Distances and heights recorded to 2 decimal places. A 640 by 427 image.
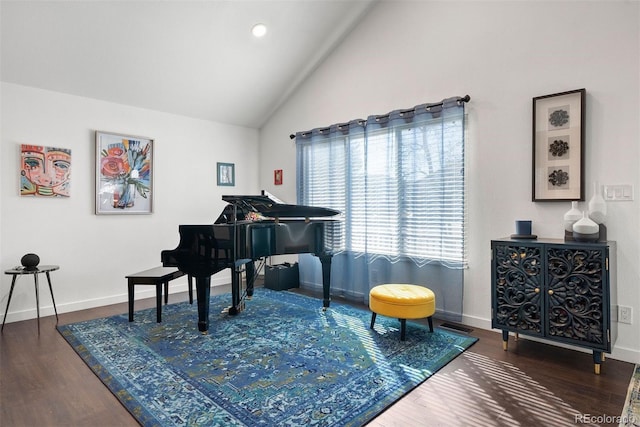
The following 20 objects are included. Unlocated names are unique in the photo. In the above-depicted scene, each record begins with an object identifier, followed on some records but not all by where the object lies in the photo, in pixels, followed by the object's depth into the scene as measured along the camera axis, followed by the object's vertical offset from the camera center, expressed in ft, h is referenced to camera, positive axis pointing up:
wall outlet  8.12 -2.40
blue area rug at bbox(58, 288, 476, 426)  6.17 -3.41
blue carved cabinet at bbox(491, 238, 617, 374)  7.39 -1.80
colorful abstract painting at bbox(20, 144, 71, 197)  11.35 +1.42
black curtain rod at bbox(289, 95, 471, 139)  10.43 +3.37
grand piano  9.62 -0.84
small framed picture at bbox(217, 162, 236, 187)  16.67 +1.85
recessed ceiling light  12.32 +6.45
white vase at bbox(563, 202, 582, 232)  8.29 -0.14
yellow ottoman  9.14 -2.43
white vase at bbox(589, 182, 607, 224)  8.14 +0.07
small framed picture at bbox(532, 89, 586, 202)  8.64 +1.65
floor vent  10.18 -3.41
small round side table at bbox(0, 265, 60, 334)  10.27 -1.71
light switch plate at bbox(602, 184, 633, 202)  8.05 +0.43
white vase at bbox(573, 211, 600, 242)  7.80 -0.42
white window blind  10.87 +1.07
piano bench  10.47 -2.01
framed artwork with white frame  12.95 +1.51
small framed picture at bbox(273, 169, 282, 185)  16.93 +1.74
